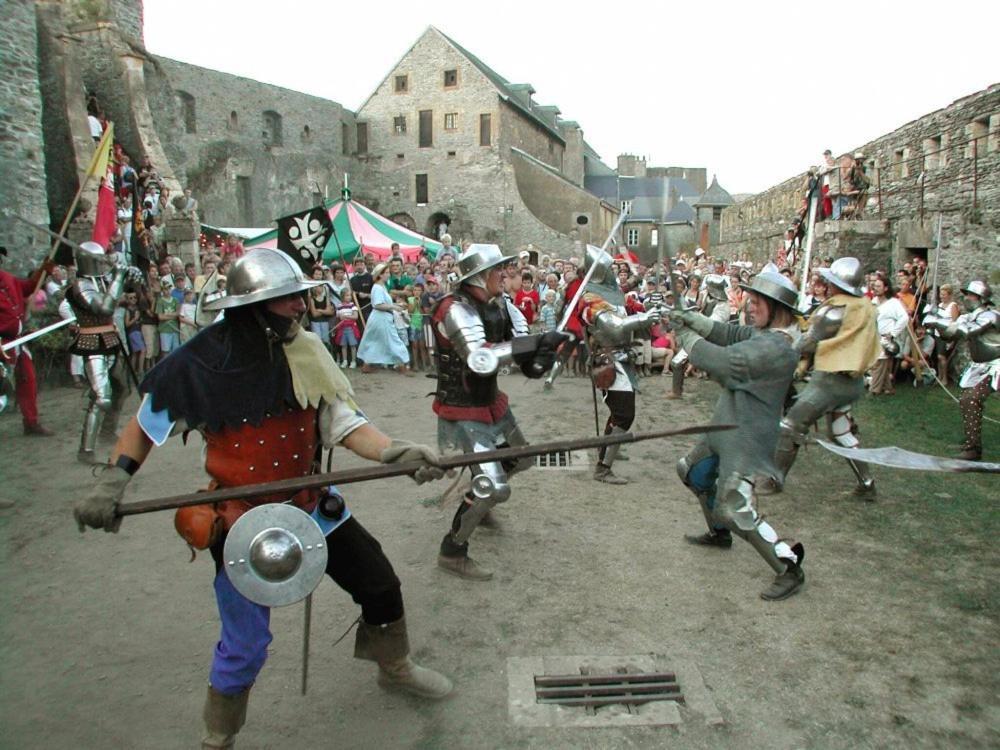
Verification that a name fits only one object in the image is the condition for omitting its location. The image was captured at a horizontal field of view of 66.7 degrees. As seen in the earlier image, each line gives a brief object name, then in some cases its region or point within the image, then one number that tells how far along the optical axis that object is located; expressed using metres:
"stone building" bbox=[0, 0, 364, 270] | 13.37
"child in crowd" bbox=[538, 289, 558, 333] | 13.35
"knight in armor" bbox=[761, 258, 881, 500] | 5.48
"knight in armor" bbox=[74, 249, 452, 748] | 2.64
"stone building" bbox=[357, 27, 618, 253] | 37.75
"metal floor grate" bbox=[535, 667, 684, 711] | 3.15
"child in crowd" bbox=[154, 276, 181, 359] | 11.58
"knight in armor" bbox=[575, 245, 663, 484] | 5.89
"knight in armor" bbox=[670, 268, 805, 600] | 3.93
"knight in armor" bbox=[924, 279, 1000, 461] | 6.57
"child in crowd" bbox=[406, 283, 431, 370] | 13.20
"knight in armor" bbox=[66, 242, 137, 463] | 6.89
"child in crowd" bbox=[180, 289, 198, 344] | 11.59
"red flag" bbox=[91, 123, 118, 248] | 7.93
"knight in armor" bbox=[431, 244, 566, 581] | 4.29
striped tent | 16.92
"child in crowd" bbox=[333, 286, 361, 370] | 12.70
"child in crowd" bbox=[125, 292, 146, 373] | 10.99
